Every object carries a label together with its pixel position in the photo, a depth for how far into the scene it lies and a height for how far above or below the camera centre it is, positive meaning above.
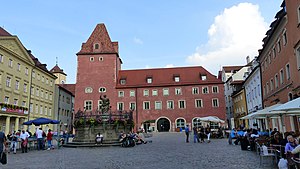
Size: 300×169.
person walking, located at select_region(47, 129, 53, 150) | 21.61 -1.08
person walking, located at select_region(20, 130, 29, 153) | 19.12 -1.07
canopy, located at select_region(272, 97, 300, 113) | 9.15 +0.51
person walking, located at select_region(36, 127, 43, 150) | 21.17 -0.97
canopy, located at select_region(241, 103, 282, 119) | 14.77 +0.40
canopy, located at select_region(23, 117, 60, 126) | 22.38 +0.26
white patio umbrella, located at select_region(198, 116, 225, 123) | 29.45 +0.27
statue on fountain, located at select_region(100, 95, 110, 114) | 24.44 +1.63
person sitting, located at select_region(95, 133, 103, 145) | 20.99 -1.21
